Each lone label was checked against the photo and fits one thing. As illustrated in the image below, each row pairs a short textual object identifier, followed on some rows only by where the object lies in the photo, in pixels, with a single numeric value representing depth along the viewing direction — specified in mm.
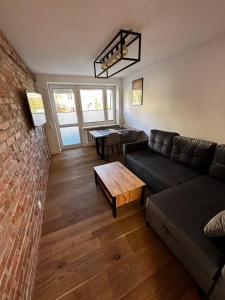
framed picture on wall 3785
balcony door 4230
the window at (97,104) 4604
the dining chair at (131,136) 3822
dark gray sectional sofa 974
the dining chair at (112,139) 3548
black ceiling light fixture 1695
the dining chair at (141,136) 4055
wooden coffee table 1747
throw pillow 918
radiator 4777
